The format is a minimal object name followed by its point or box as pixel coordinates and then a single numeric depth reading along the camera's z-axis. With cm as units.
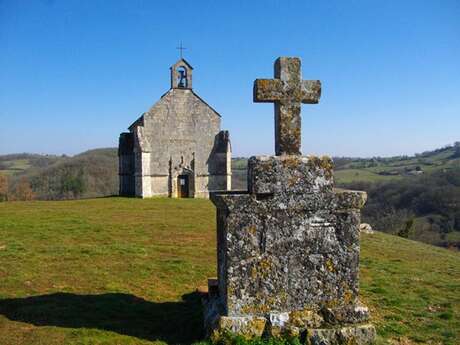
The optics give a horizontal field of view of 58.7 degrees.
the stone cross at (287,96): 580
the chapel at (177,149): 3284
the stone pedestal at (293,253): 533
